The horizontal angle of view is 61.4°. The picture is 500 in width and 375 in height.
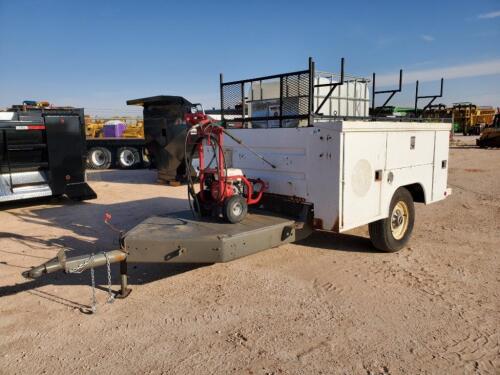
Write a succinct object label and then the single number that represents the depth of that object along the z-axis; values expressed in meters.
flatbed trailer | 16.69
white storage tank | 5.29
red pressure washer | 4.60
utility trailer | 3.99
